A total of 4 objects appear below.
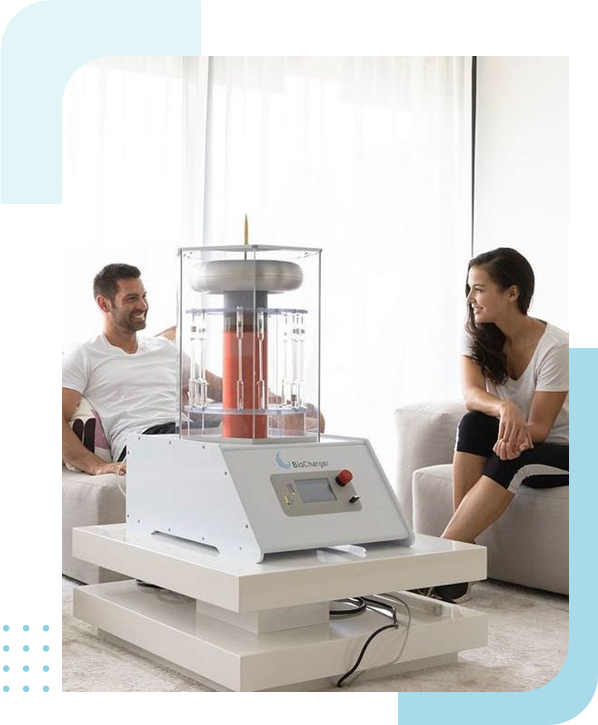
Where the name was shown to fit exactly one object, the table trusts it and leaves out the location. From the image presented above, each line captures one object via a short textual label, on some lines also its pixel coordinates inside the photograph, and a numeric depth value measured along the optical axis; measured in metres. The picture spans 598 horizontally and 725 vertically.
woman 2.56
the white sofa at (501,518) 2.58
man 2.91
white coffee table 1.71
